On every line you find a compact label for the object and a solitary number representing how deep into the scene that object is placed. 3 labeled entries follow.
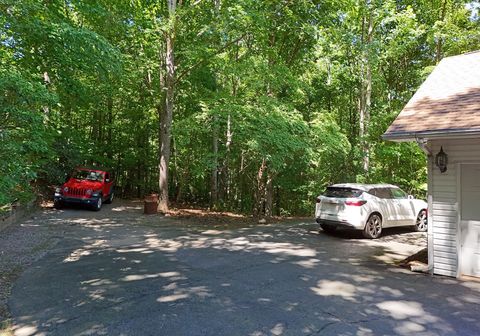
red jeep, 14.95
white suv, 10.45
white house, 6.71
